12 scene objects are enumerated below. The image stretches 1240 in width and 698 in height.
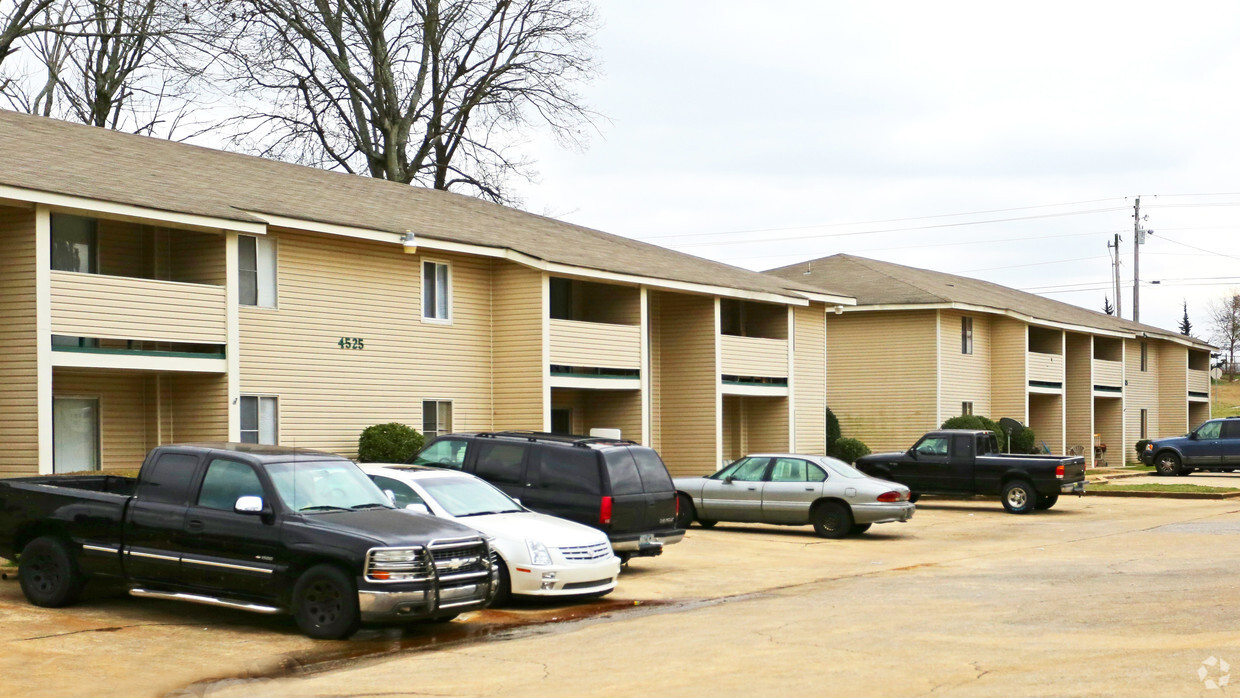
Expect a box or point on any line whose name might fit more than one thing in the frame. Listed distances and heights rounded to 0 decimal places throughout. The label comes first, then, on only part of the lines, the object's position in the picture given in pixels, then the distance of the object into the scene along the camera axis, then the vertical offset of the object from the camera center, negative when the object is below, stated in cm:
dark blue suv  4144 -236
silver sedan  2200 -196
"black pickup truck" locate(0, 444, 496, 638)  1184 -147
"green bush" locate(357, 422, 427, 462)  2408 -106
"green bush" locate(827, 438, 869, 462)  3803 -199
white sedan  1393 -163
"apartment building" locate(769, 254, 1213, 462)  4156 +71
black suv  1619 -121
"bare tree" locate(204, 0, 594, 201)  4488 +1117
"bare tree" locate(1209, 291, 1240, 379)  11569 +456
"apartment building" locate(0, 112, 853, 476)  1939 +136
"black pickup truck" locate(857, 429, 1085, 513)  2759 -196
